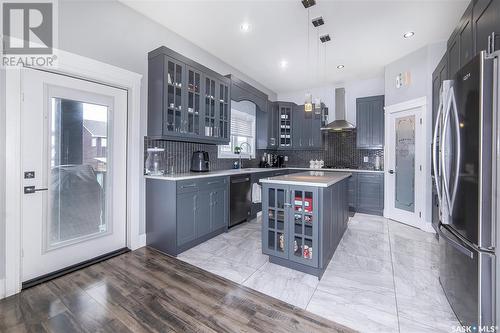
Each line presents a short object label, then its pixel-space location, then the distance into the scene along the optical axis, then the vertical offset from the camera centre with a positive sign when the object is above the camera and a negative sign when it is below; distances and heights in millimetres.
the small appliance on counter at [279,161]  6121 +113
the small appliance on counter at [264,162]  5707 +78
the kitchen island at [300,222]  2199 -624
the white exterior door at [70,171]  2066 -73
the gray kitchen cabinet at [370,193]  4656 -612
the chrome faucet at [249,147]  5063 +416
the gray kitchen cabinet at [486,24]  1380 +1002
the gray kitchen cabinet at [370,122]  4738 +966
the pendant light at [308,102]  2849 +844
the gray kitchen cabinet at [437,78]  2727 +1235
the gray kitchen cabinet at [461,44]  1850 +1177
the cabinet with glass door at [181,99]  2838 +954
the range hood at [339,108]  5112 +1397
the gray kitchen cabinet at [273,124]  5508 +1084
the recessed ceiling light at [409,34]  3328 +2049
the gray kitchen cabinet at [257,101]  4281 +1406
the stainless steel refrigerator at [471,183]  1232 -110
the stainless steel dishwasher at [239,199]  3646 -610
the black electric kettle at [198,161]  3533 +60
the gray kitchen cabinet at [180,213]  2666 -637
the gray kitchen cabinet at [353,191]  4902 -591
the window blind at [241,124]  4830 +953
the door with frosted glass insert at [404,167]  3945 -25
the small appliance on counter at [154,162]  2980 +35
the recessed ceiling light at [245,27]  3068 +1994
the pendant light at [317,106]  3090 +845
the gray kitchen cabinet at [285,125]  5871 +1098
